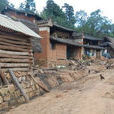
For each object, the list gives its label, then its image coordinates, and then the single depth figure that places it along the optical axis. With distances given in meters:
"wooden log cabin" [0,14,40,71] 7.10
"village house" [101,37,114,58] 28.56
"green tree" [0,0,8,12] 30.09
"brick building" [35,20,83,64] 15.11
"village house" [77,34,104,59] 23.16
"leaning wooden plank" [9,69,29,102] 7.22
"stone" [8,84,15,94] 6.78
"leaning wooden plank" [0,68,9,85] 6.78
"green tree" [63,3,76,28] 36.26
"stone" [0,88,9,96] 6.35
